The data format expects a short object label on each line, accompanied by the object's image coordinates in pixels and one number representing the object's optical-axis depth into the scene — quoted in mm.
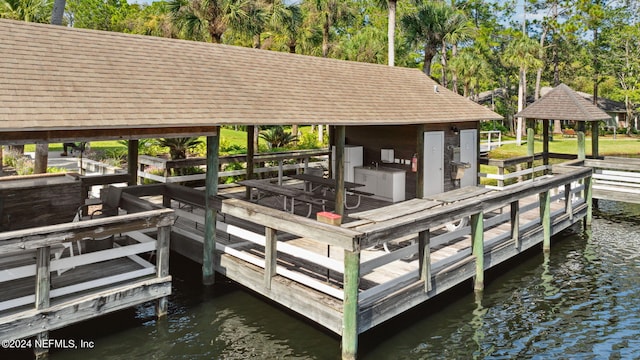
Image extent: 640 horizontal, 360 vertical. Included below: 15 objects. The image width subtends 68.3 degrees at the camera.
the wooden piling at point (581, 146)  16953
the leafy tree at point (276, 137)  22312
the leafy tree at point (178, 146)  16484
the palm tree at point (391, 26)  23891
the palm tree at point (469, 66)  43062
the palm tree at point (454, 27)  28344
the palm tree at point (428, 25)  28328
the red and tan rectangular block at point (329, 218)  7328
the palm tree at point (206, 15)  21688
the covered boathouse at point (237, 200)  6898
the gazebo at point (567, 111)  16359
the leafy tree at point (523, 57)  40469
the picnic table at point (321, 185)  11555
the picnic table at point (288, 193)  10629
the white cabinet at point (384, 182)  13594
